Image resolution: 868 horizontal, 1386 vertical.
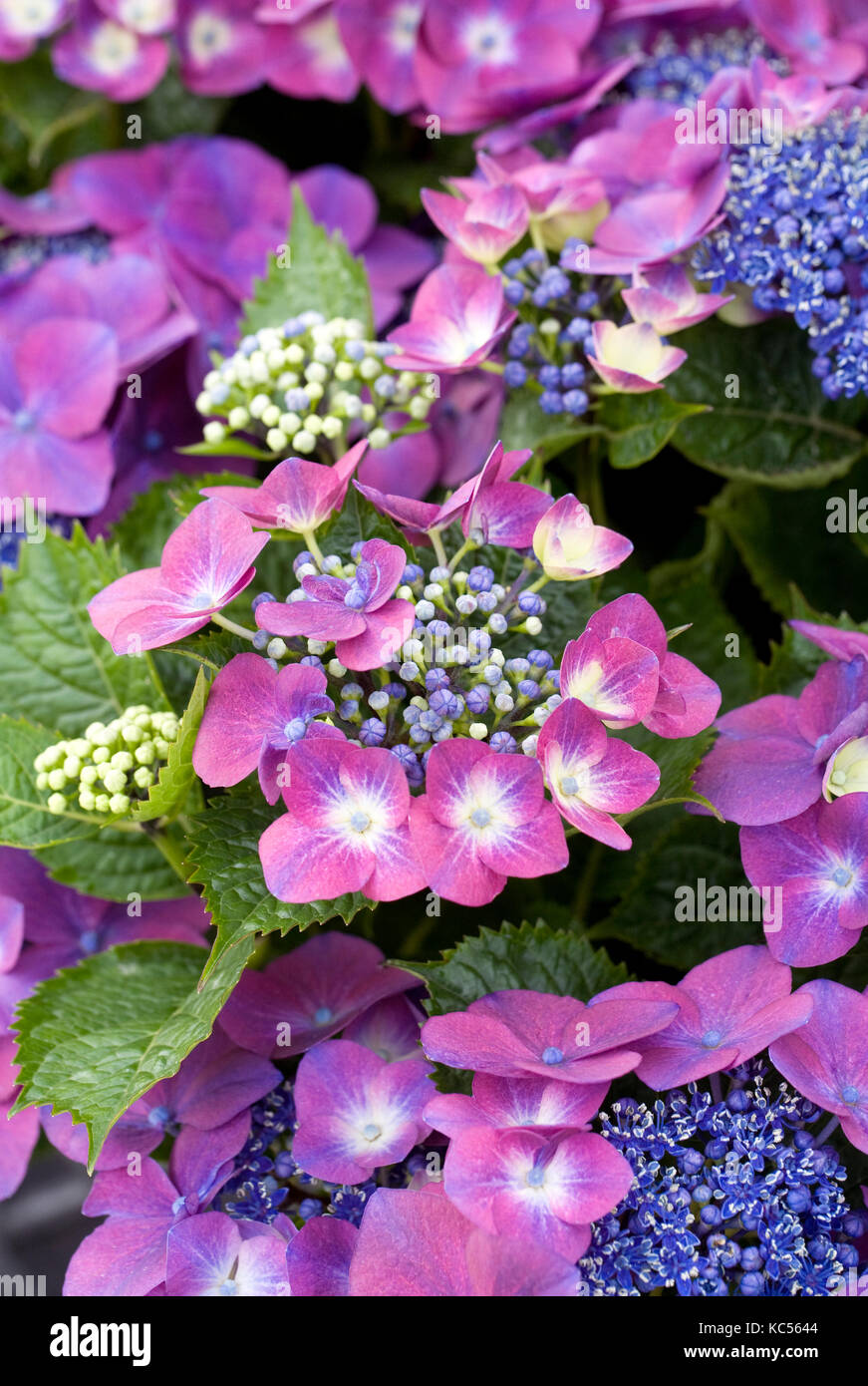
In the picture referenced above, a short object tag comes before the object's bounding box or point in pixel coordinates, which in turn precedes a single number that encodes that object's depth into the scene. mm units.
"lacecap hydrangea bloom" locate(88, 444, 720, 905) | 925
